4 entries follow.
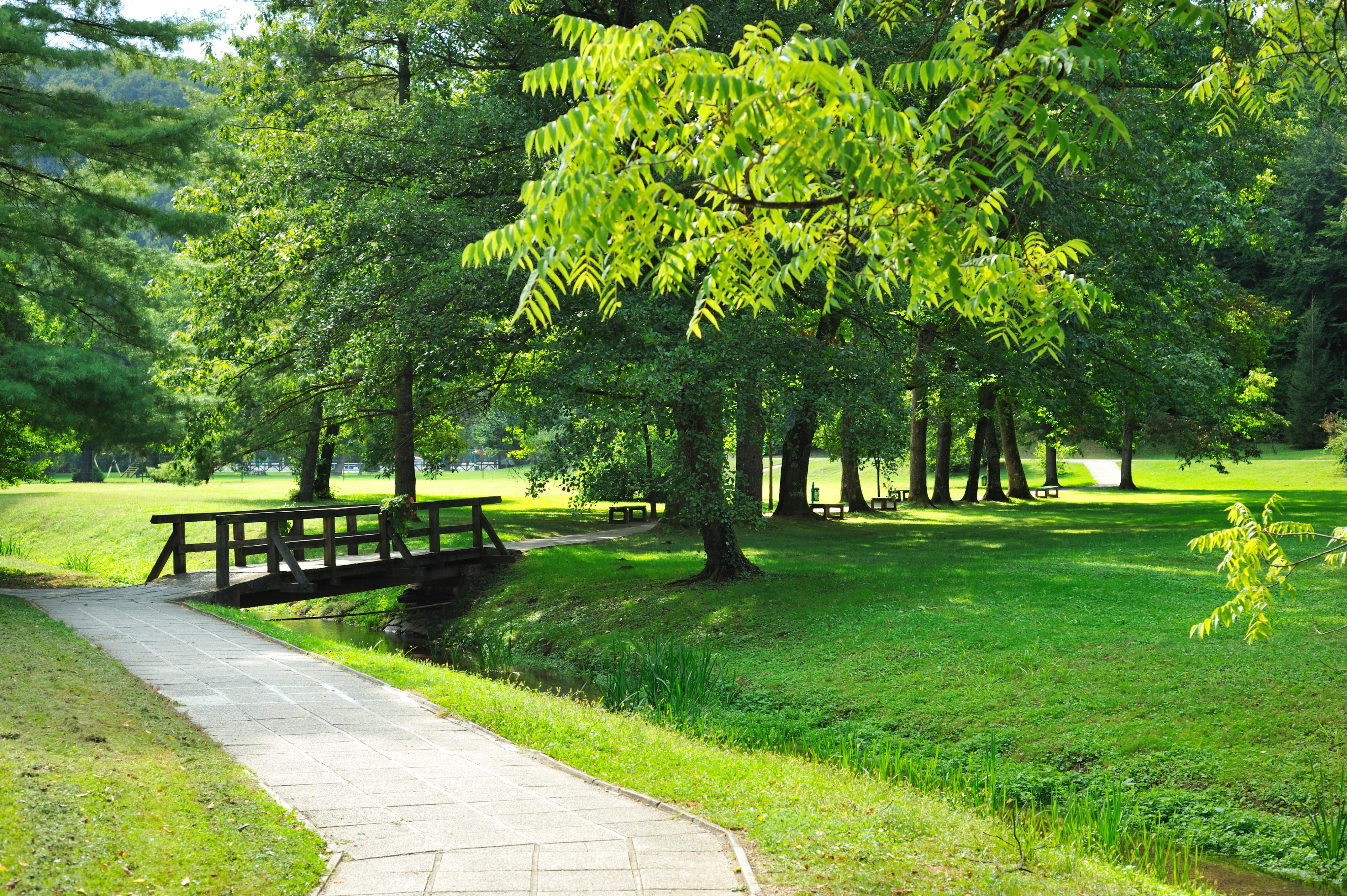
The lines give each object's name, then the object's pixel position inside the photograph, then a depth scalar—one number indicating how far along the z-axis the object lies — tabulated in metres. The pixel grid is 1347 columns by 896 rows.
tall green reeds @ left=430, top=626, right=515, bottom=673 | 14.10
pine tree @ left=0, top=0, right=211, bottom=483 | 12.70
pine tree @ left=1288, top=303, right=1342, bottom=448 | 56.56
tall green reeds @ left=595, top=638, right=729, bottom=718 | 10.67
